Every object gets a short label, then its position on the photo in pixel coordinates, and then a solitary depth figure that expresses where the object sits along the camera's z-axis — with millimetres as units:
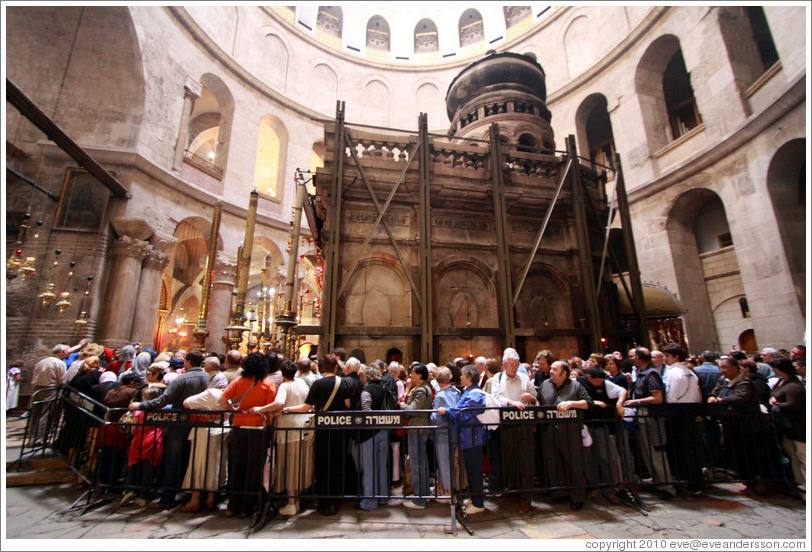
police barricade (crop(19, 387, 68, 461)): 5922
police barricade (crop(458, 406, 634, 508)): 4379
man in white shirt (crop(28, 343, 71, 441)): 7059
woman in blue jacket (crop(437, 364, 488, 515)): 4293
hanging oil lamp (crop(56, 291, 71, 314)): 11016
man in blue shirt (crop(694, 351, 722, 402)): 6191
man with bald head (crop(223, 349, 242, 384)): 5289
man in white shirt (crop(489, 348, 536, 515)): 4414
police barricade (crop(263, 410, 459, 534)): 4246
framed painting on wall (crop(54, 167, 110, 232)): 12461
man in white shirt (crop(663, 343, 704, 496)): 4820
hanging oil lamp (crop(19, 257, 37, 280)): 9741
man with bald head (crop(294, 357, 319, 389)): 5148
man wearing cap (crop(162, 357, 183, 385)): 6566
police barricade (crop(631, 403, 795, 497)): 4801
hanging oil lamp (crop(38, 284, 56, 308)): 10073
